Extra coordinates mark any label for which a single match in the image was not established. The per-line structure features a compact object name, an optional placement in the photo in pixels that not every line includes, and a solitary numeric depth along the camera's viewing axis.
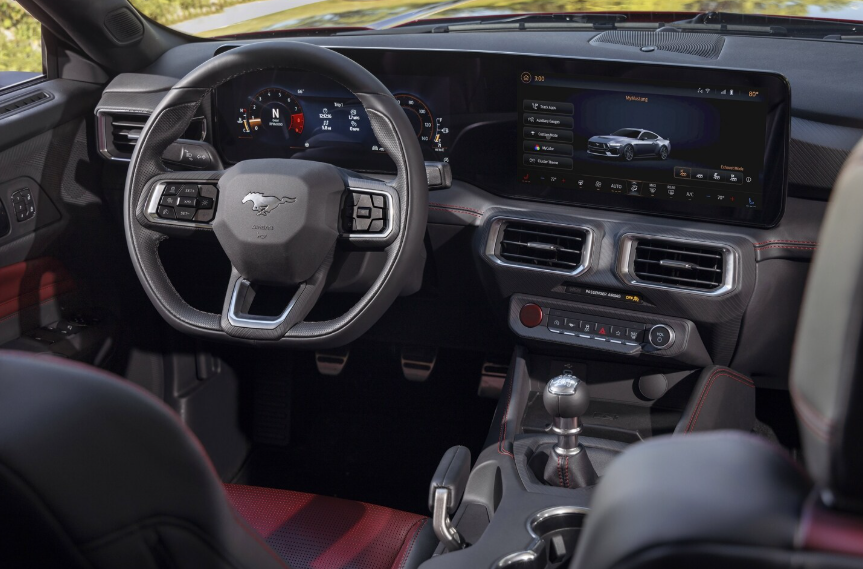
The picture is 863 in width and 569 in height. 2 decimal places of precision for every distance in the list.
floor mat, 2.79
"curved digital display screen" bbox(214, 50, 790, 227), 1.96
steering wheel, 1.88
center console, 1.67
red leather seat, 0.76
